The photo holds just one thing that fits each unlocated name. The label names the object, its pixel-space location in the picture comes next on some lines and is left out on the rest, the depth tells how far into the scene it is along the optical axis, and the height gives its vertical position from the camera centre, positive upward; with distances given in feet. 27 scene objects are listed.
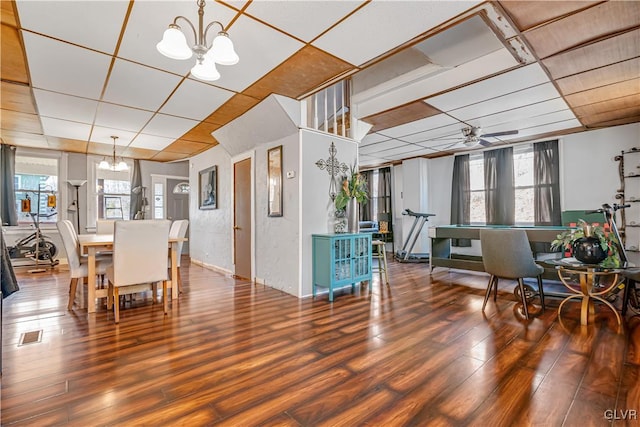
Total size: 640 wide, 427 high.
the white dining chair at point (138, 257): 10.66 -1.38
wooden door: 17.48 -0.04
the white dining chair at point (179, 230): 15.08 -0.60
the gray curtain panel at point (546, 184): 18.99 +1.83
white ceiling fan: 16.61 +4.31
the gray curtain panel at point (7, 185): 21.07 +2.49
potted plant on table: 9.90 -1.11
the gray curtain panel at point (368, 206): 30.63 +0.96
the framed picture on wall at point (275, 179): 14.96 +1.89
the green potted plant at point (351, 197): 14.96 +0.93
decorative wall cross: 14.98 +2.39
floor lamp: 22.81 +1.46
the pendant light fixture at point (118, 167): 18.78 +3.25
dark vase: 9.89 -1.27
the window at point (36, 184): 22.02 +2.68
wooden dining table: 11.32 -1.95
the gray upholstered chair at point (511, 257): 11.16 -1.62
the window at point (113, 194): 24.90 +2.13
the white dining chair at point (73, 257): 11.87 -1.44
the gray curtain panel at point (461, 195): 23.54 +1.47
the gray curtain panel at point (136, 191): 26.07 +2.40
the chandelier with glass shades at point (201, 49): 6.56 +3.74
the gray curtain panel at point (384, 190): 29.01 +2.38
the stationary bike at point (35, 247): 21.04 -1.88
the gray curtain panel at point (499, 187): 21.01 +1.86
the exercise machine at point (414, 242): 23.99 -2.21
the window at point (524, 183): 20.45 +2.00
